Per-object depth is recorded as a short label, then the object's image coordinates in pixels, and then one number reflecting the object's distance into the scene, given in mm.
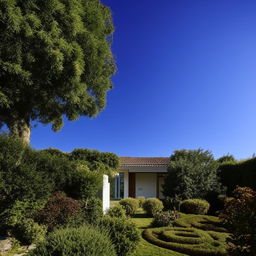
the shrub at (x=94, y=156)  16469
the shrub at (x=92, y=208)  8258
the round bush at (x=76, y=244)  3891
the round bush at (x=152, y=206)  12023
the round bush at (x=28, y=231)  6638
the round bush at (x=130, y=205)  12375
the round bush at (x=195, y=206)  11938
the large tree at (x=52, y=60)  8492
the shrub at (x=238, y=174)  12995
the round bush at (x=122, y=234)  5562
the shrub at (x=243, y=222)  3900
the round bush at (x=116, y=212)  9094
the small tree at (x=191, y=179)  14227
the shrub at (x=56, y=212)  7203
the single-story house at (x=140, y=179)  22078
